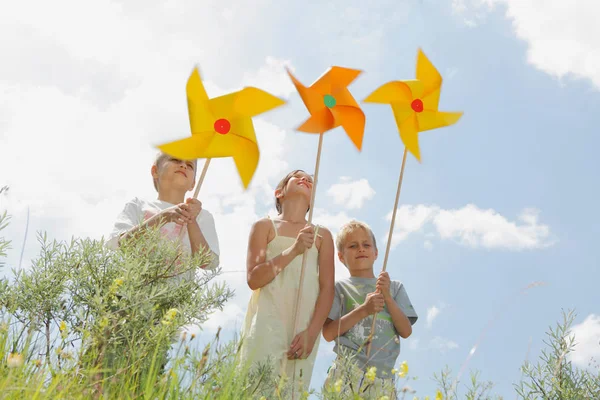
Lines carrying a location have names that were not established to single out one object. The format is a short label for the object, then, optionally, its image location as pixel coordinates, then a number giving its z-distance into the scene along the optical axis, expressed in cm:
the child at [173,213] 422
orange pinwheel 500
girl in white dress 438
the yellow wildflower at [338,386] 272
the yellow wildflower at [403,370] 289
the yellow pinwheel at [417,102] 527
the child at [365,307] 448
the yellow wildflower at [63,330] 301
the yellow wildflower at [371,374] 281
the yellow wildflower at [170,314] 283
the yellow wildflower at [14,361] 220
